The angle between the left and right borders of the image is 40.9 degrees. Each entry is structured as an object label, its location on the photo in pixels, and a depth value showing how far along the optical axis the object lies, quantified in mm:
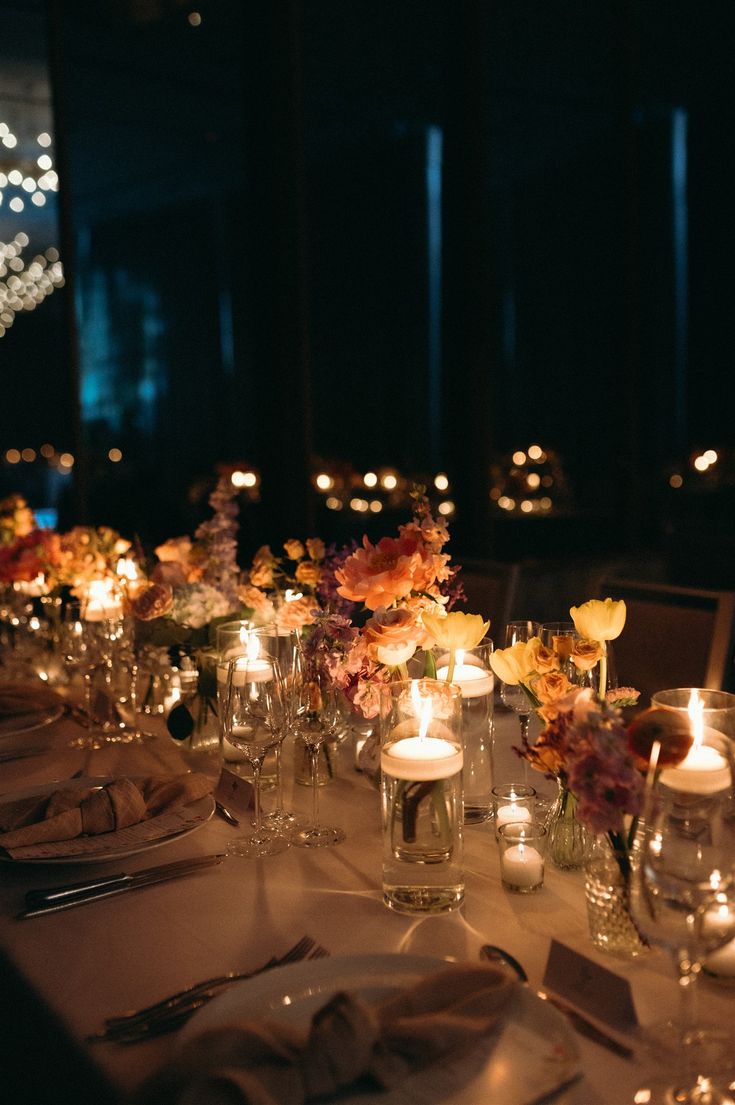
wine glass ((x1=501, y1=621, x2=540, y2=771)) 1485
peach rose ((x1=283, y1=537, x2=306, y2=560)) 1632
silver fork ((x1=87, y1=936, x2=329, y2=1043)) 859
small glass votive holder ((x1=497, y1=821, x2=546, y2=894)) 1124
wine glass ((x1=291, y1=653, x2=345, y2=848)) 1362
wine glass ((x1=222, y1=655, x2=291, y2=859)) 1269
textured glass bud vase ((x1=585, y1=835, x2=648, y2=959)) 962
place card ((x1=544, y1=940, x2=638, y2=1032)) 856
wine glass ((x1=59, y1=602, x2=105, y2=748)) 1919
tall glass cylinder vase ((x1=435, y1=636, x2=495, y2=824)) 1403
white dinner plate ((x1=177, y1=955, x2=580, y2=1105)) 755
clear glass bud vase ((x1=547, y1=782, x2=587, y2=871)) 1184
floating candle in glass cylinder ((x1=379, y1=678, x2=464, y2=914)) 1099
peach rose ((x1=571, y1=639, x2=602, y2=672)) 1134
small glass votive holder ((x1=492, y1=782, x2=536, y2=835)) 1254
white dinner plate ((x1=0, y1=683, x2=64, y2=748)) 1854
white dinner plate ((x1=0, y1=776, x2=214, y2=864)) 1206
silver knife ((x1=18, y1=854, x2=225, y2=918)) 1114
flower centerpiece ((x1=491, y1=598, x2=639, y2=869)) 1101
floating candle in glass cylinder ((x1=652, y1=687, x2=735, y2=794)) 819
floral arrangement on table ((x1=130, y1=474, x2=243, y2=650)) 1759
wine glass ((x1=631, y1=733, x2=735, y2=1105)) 765
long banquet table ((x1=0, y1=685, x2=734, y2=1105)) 863
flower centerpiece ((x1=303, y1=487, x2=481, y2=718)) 1263
